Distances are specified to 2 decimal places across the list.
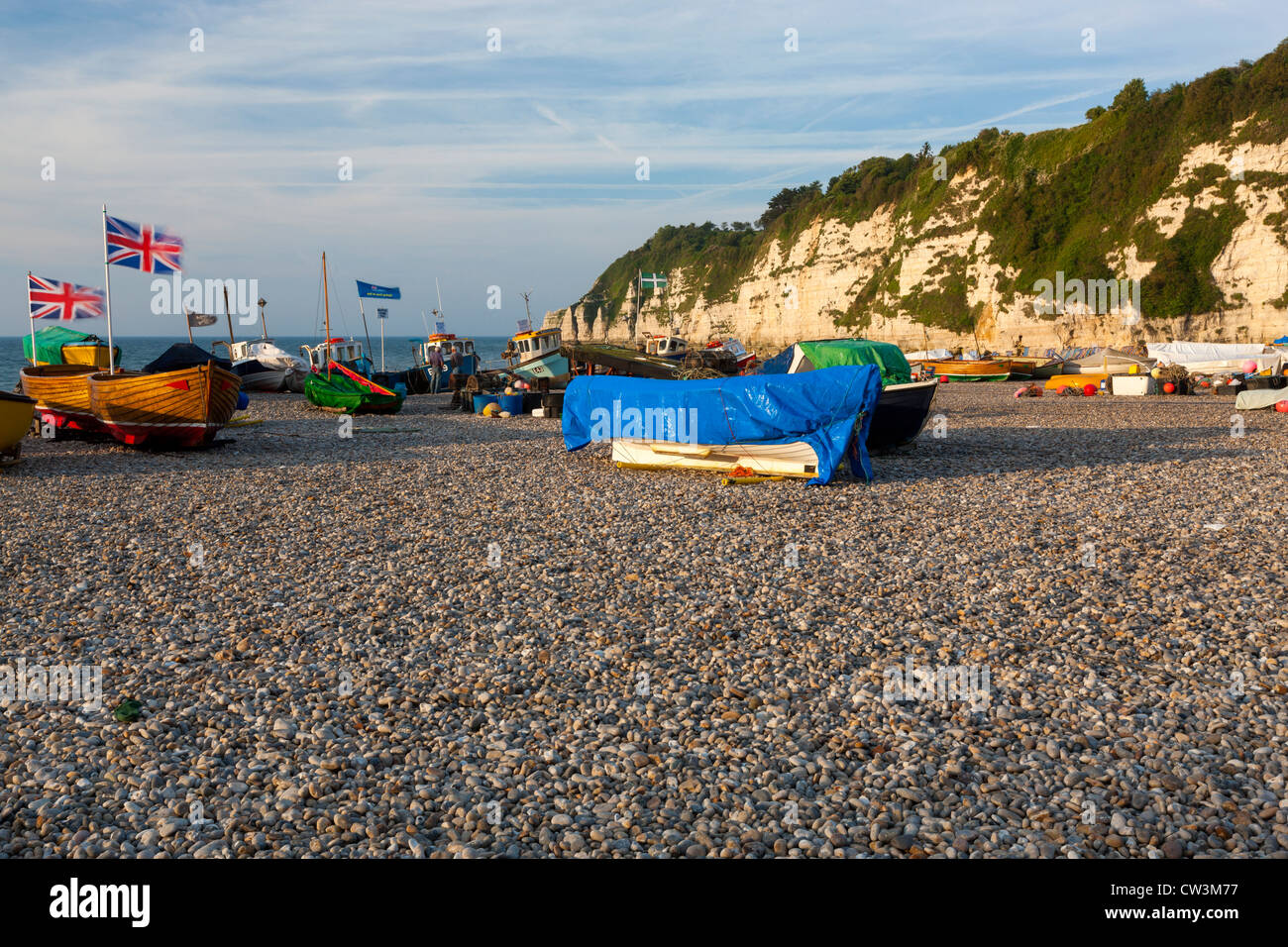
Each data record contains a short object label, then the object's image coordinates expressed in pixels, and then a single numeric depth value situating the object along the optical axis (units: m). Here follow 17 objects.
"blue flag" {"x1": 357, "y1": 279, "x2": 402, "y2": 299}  45.44
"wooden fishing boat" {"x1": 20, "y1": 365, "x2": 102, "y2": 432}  20.69
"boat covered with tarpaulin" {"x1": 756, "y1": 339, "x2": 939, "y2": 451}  18.50
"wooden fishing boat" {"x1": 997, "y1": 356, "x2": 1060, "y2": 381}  46.50
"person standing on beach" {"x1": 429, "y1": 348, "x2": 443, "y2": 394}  44.22
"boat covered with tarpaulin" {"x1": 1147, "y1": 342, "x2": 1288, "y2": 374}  35.28
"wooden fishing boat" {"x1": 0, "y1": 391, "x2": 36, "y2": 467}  17.19
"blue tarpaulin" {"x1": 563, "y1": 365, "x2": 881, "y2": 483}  15.60
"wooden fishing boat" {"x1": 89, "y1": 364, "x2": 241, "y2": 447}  19.53
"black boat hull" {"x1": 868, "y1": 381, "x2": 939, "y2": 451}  18.39
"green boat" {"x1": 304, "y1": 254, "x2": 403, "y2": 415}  31.55
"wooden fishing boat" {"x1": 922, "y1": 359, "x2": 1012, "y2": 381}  46.22
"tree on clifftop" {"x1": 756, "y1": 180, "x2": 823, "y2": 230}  112.61
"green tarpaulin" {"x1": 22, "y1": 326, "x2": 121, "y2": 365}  36.31
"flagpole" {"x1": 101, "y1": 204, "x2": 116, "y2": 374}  20.30
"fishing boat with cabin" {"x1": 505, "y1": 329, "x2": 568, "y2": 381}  38.19
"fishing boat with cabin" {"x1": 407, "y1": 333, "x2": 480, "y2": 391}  50.41
